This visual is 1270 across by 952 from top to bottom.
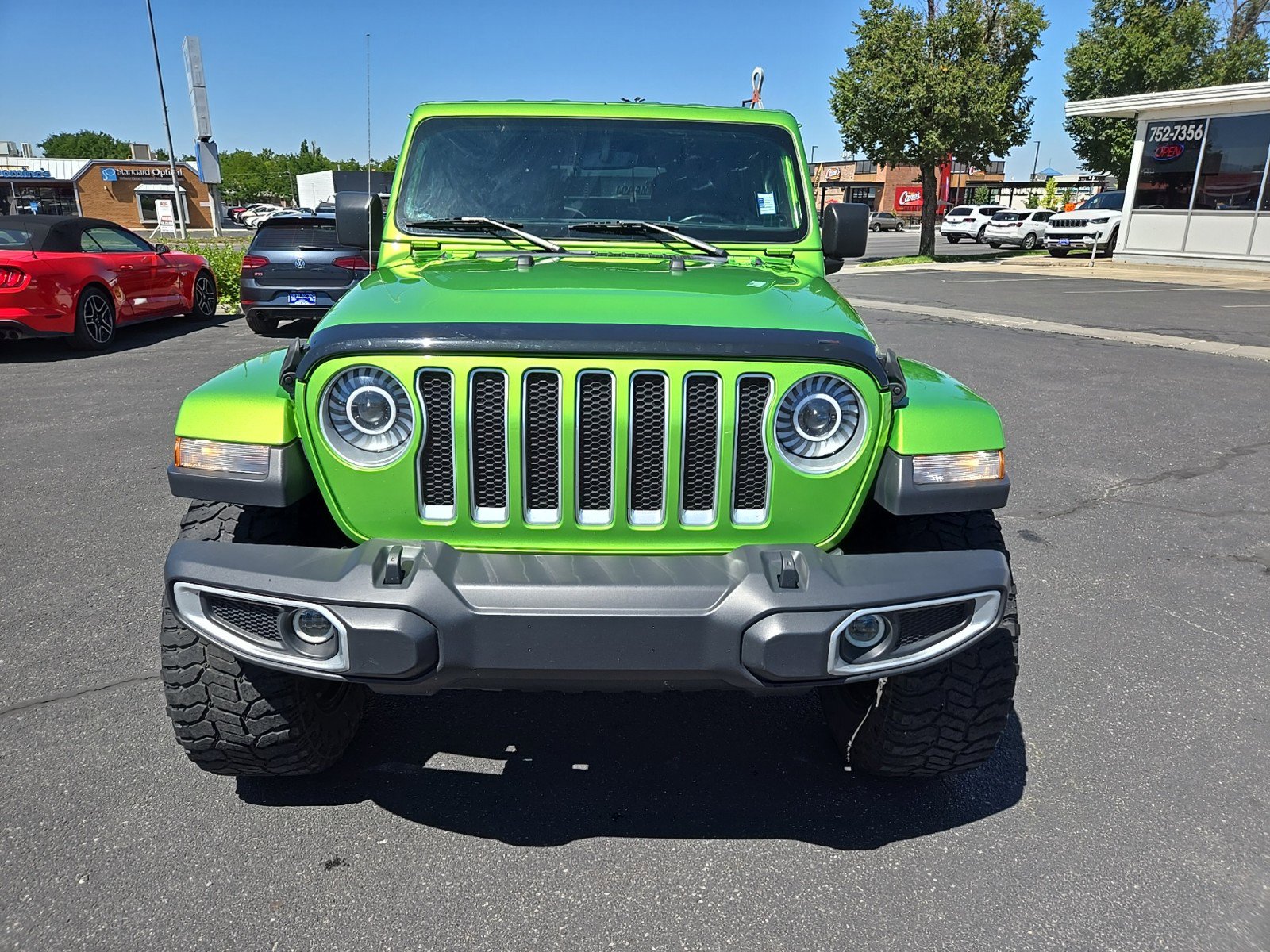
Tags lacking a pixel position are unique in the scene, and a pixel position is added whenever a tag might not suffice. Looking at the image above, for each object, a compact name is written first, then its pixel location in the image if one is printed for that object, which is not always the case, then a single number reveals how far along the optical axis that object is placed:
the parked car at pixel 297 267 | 10.50
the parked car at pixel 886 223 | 54.91
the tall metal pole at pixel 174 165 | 21.61
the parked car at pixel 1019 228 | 31.44
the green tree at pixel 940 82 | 23.45
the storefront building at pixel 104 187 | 66.16
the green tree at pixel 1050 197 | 37.41
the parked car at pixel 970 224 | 34.16
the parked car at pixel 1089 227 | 25.81
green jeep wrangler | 1.96
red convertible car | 8.85
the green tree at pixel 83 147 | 108.62
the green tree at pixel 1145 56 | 31.52
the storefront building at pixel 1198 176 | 20.22
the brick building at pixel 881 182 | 77.25
